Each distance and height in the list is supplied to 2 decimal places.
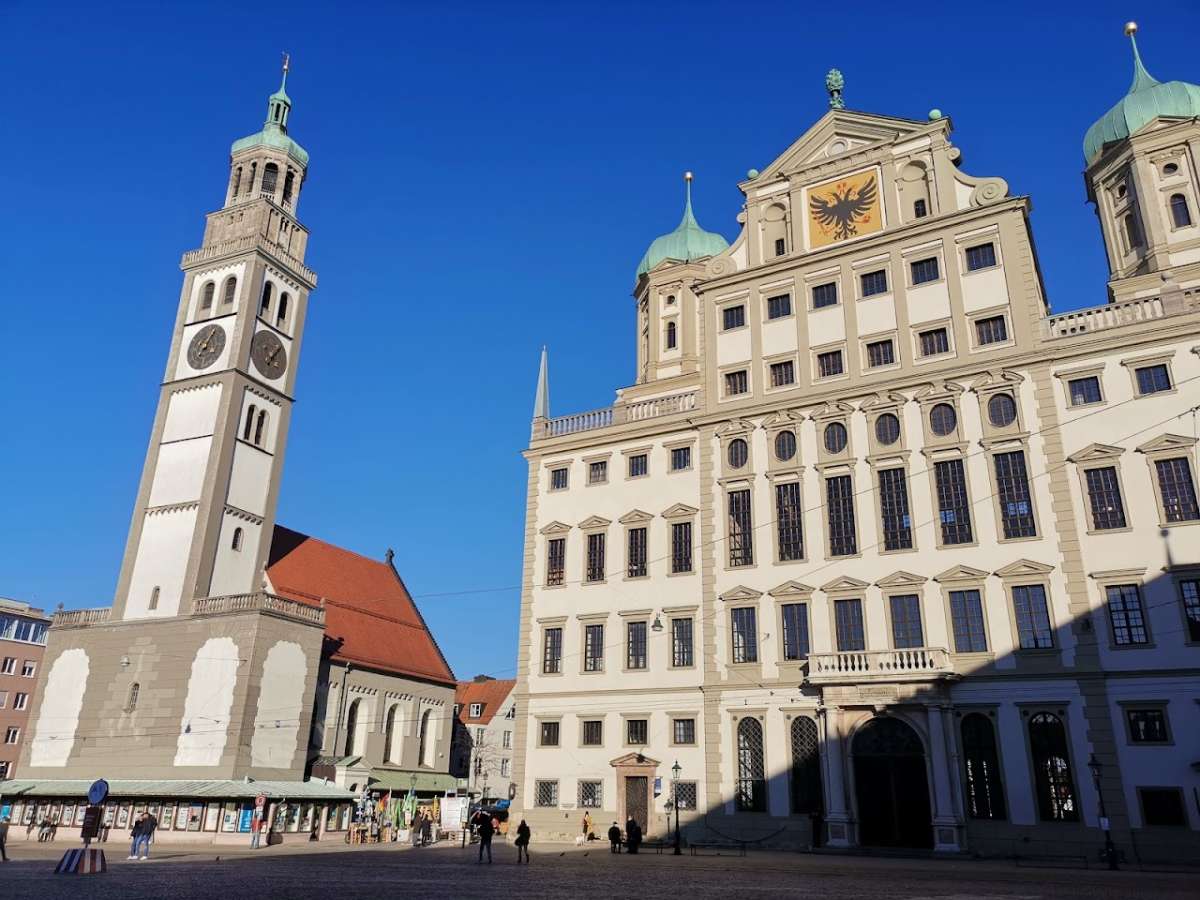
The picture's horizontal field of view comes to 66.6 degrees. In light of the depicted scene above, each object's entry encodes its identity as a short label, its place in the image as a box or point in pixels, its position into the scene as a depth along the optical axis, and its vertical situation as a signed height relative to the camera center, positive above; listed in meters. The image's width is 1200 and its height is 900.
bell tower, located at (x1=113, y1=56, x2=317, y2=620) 49.16 +21.21
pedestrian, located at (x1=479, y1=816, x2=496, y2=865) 28.86 -1.09
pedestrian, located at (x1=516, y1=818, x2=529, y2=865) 28.86 -1.22
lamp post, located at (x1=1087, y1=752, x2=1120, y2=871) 27.70 -0.49
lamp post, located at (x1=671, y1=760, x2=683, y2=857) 37.66 +0.71
